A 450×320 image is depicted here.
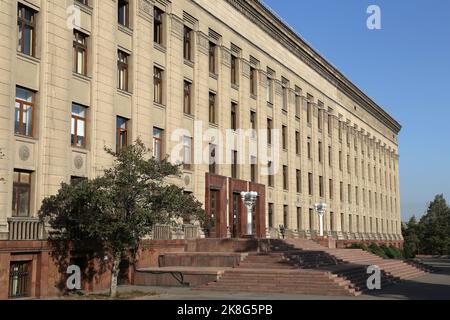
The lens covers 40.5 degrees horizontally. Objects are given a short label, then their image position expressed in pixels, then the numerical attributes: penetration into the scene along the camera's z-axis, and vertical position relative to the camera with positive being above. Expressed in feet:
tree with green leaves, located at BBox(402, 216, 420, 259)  301.84 -2.16
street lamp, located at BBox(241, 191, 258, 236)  117.80 +5.13
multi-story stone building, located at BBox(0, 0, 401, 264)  81.05 +23.95
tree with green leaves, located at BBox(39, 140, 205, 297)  72.33 +3.26
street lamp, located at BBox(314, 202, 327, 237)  151.64 +5.39
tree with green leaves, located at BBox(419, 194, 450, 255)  310.45 -3.63
